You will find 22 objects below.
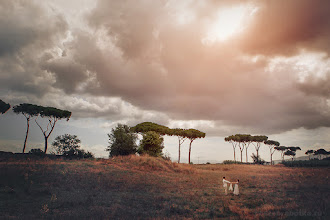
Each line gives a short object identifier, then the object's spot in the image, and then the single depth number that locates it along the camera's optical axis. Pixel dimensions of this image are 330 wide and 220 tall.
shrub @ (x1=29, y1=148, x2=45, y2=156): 37.22
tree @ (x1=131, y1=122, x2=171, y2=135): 64.12
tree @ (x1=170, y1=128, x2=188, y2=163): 66.56
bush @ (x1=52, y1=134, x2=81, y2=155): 48.12
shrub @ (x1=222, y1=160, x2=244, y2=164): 69.28
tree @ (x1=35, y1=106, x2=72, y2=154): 46.38
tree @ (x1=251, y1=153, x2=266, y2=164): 72.72
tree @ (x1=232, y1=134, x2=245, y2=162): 80.12
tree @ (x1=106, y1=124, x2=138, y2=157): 42.88
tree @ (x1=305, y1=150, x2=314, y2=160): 102.19
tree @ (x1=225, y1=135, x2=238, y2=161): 81.32
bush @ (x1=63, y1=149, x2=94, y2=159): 41.42
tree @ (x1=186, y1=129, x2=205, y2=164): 66.17
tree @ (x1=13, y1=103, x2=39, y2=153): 44.56
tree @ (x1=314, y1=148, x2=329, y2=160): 89.07
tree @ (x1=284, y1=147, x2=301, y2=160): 103.94
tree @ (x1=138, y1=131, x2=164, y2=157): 48.69
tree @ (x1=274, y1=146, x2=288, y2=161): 98.79
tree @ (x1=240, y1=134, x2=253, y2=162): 80.04
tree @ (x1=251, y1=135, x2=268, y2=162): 81.48
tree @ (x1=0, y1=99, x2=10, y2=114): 41.69
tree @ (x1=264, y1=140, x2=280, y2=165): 89.19
